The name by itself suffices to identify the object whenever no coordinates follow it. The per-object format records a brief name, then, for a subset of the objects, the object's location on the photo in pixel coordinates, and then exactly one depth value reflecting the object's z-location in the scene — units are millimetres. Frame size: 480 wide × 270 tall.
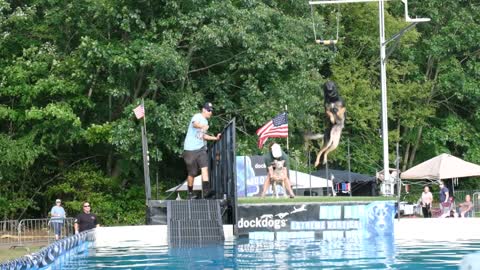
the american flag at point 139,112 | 23422
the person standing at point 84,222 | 21094
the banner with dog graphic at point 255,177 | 30600
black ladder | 19500
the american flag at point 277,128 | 26688
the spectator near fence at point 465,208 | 30948
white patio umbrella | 37031
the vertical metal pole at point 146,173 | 21719
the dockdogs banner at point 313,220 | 20781
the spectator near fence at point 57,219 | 23858
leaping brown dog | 23719
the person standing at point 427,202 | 31984
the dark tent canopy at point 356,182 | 37512
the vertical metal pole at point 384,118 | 30094
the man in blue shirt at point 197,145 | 20611
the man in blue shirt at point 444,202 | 31242
